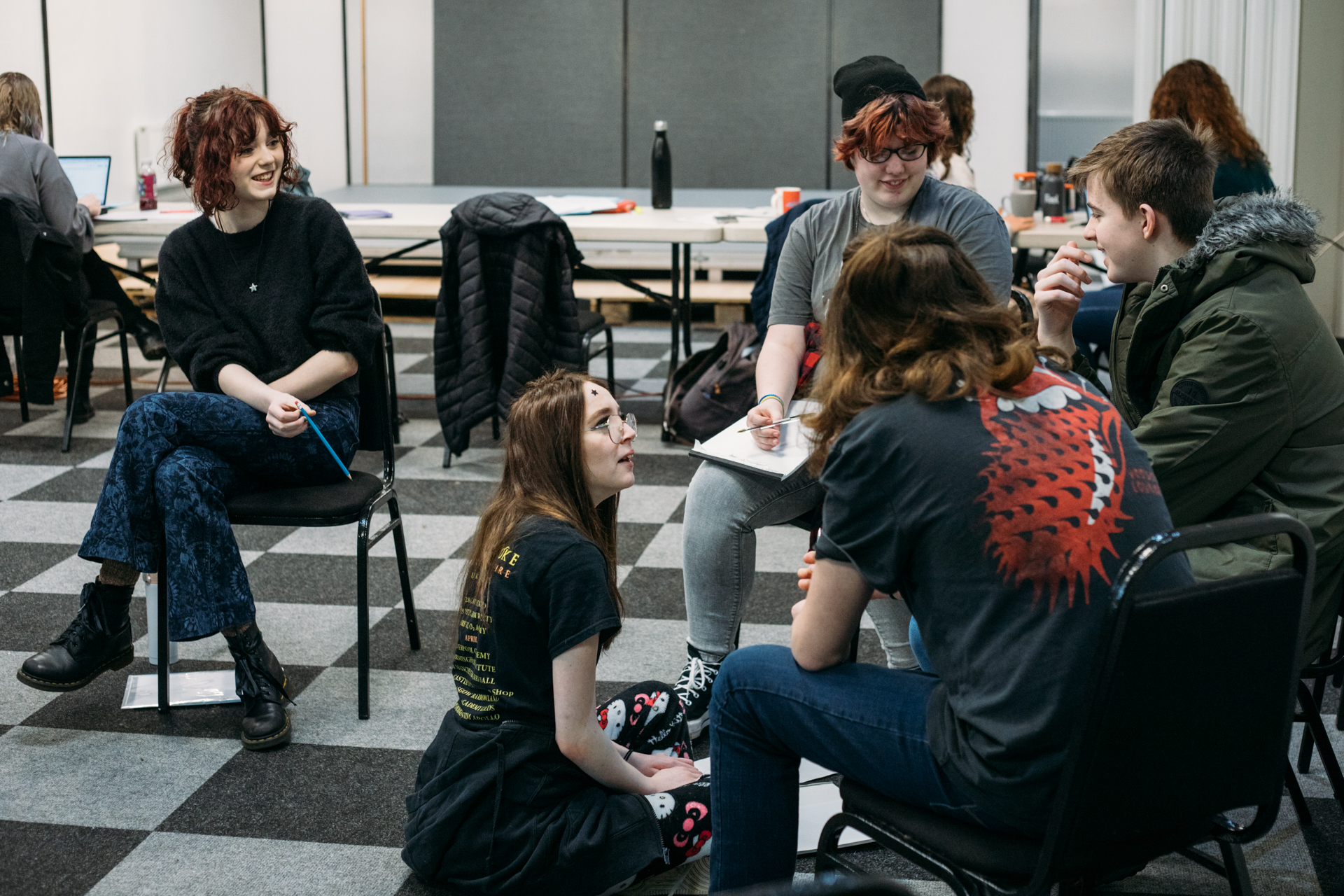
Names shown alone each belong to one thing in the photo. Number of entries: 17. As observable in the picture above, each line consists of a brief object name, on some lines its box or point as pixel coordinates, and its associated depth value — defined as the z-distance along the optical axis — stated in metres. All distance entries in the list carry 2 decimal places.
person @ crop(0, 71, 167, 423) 4.24
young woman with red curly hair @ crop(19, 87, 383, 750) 2.17
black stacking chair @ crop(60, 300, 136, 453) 4.24
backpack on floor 3.69
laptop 5.20
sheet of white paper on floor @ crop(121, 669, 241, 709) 2.37
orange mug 4.48
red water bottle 4.93
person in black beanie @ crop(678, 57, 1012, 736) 2.16
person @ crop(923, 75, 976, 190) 4.45
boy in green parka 1.64
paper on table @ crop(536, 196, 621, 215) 4.45
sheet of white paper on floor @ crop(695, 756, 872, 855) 1.85
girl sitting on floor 1.63
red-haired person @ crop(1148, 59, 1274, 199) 4.13
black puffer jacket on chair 3.69
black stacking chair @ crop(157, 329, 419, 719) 2.21
